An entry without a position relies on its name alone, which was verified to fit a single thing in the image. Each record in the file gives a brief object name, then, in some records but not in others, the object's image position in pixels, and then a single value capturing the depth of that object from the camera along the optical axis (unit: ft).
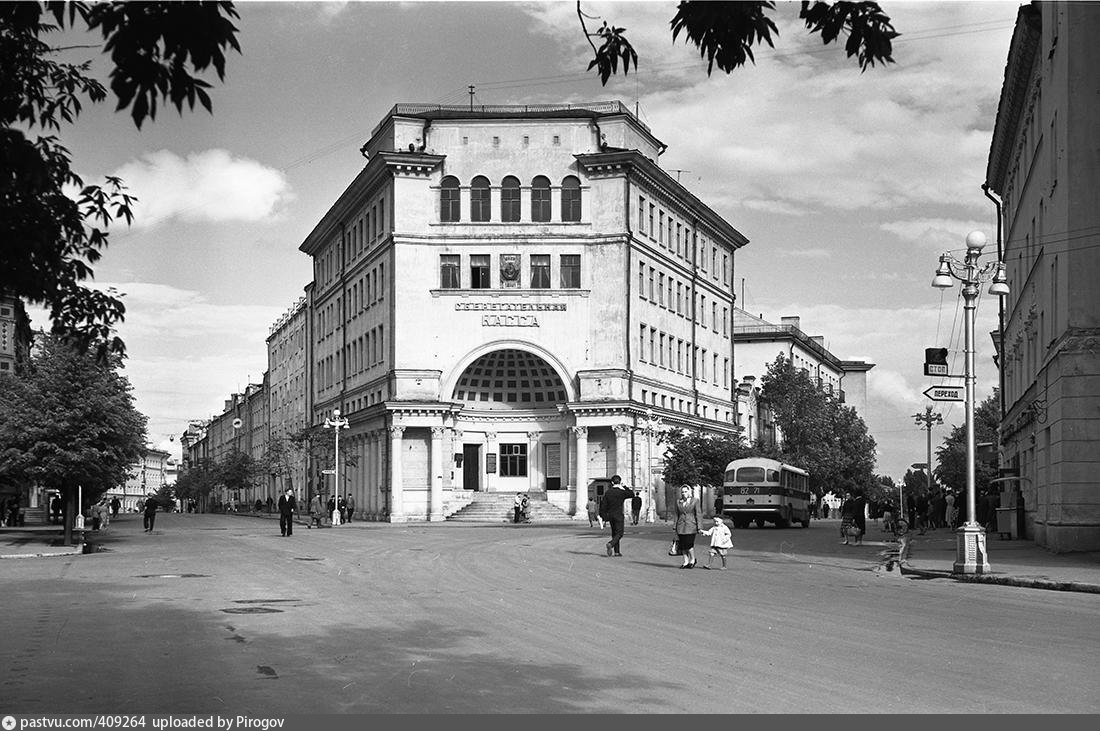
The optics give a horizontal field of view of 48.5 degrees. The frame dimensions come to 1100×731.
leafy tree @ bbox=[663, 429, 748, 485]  220.64
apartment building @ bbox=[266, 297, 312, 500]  328.70
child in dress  87.56
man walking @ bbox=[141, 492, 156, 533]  172.26
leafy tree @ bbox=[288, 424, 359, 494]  257.22
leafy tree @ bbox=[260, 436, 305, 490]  319.47
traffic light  85.81
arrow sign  83.41
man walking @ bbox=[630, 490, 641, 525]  206.49
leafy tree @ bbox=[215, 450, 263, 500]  362.20
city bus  186.60
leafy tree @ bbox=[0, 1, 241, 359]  20.75
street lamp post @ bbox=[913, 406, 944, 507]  235.22
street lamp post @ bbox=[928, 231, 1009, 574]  80.89
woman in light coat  88.89
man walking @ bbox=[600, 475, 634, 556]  98.22
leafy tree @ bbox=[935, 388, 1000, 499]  312.71
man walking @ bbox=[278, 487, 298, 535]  148.36
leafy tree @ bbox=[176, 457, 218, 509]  422.00
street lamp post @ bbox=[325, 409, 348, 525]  209.36
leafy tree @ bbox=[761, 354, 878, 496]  287.07
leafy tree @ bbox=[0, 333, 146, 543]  124.16
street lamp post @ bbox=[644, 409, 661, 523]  233.55
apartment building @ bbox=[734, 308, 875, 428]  388.57
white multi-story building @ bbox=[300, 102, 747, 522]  230.89
